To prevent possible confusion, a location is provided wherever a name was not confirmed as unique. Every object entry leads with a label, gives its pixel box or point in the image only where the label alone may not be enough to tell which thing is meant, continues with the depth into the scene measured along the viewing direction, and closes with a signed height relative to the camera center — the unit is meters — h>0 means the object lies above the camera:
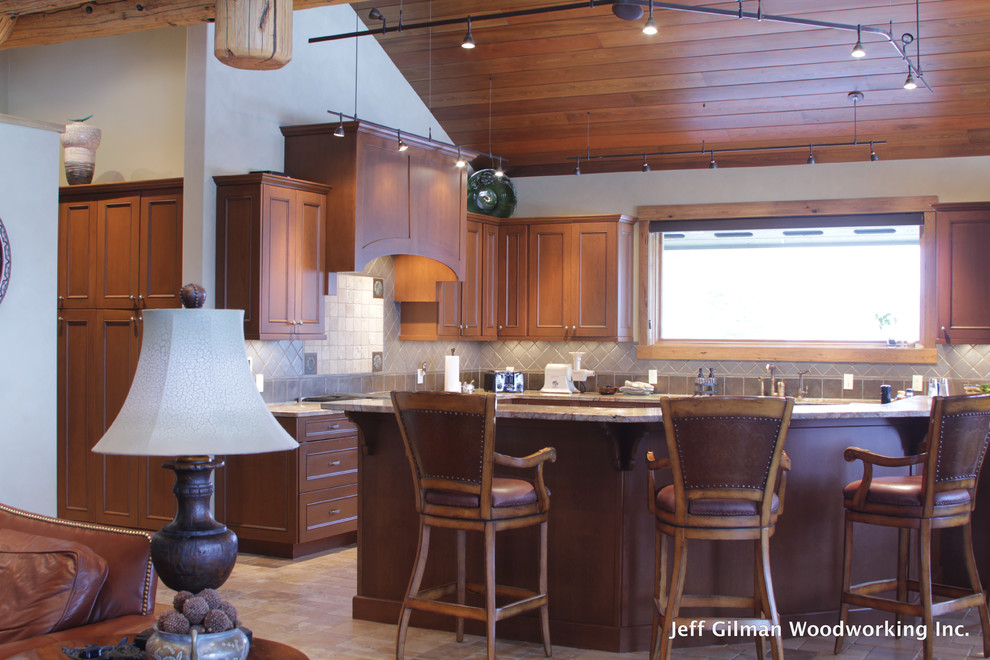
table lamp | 2.07 -0.20
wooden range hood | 6.13 +0.97
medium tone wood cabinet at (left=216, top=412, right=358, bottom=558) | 5.61 -0.97
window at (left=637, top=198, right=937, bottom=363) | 7.34 +0.43
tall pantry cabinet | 5.90 +0.07
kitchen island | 4.00 -0.85
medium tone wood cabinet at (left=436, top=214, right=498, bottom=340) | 7.45 +0.30
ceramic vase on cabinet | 6.19 +1.17
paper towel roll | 6.53 -0.29
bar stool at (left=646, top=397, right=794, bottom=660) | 3.36 -0.50
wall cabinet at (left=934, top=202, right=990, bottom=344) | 6.77 +0.43
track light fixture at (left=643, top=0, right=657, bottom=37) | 4.46 +1.43
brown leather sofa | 2.62 -0.73
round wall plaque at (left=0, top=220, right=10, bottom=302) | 4.78 +0.34
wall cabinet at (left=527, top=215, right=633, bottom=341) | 7.73 +0.44
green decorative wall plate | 7.82 +1.14
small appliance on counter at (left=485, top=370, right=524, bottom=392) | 8.04 -0.42
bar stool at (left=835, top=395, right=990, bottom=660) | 3.68 -0.63
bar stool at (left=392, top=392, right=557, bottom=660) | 3.53 -0.57
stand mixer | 7.87 -0.36
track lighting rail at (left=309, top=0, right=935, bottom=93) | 4.99 +1.72
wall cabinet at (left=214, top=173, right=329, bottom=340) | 5.68 +0.47
